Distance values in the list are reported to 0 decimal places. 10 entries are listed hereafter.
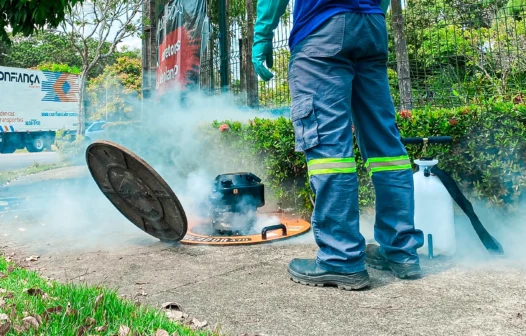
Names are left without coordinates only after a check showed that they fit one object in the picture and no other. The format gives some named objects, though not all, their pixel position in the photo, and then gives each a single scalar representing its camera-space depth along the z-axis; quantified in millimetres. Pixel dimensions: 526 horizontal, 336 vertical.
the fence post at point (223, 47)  8172
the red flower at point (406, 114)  3393
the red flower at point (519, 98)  3755
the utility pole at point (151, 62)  12797
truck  20297
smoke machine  3551
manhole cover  2949
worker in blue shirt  2207
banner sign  8477
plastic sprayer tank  2609
